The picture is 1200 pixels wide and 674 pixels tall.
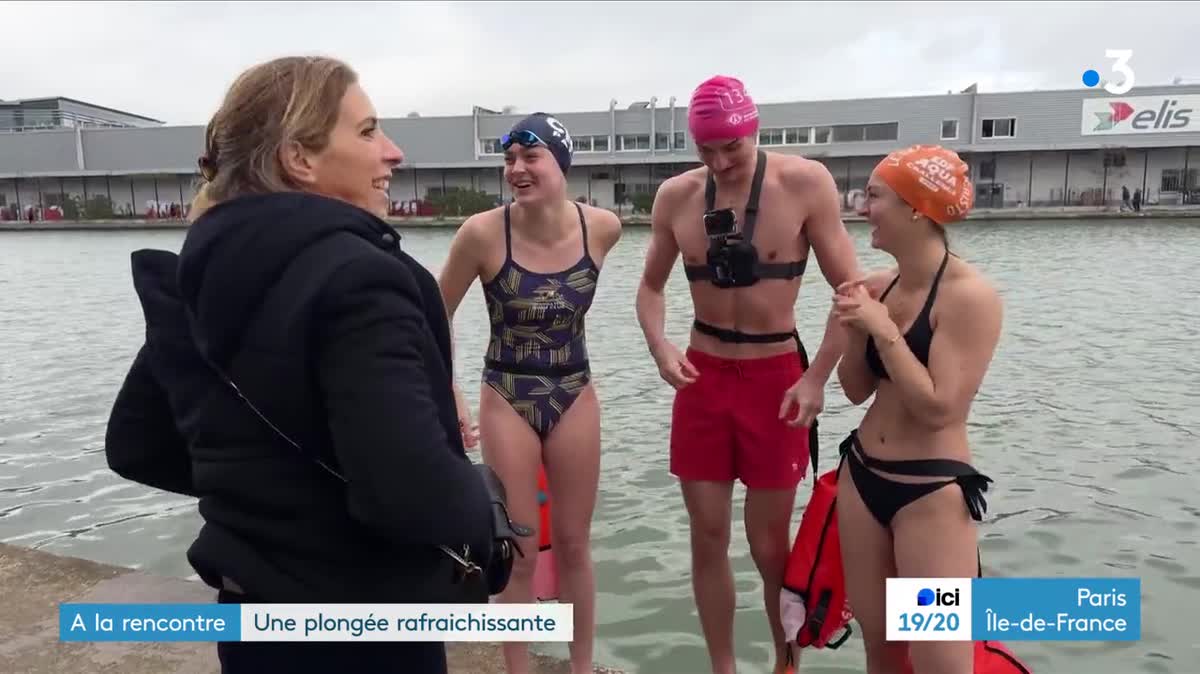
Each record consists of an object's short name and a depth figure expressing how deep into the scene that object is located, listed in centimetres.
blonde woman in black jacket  138
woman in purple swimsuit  323
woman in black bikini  238
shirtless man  331
